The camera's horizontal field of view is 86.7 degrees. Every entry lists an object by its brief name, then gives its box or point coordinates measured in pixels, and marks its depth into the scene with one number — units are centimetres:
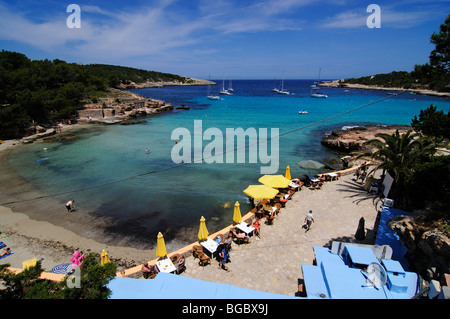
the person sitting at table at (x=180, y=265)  946
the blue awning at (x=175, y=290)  614
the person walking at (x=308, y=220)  1190
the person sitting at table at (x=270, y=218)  1250
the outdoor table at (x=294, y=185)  1652
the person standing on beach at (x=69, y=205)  1570
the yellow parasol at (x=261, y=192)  1379
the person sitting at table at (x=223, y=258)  963
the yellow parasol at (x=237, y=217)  1237
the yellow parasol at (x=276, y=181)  1538
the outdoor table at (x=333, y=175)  1838
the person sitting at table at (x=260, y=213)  1324
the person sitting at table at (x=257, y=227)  1160
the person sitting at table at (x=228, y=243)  1053
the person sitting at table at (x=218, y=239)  1081
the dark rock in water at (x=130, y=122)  4794
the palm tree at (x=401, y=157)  1365
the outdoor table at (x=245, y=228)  1146
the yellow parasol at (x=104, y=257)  973
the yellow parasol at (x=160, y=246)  1012
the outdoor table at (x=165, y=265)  915
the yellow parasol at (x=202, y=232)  1109
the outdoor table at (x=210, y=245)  1026
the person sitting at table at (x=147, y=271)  941
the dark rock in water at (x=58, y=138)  3384
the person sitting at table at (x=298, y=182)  1689
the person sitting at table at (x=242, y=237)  1117
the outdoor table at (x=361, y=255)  751
